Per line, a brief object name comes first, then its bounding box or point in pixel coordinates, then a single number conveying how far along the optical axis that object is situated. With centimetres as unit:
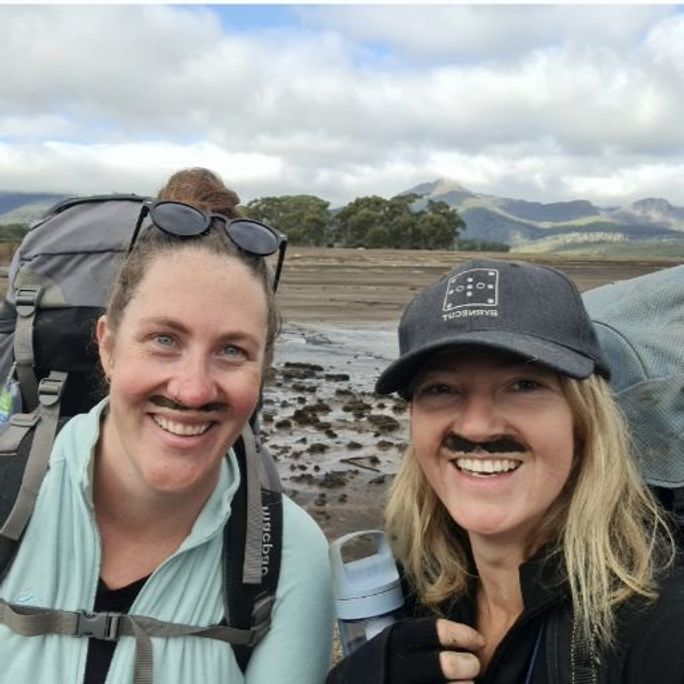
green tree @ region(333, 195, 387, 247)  8312
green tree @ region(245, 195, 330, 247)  8194
